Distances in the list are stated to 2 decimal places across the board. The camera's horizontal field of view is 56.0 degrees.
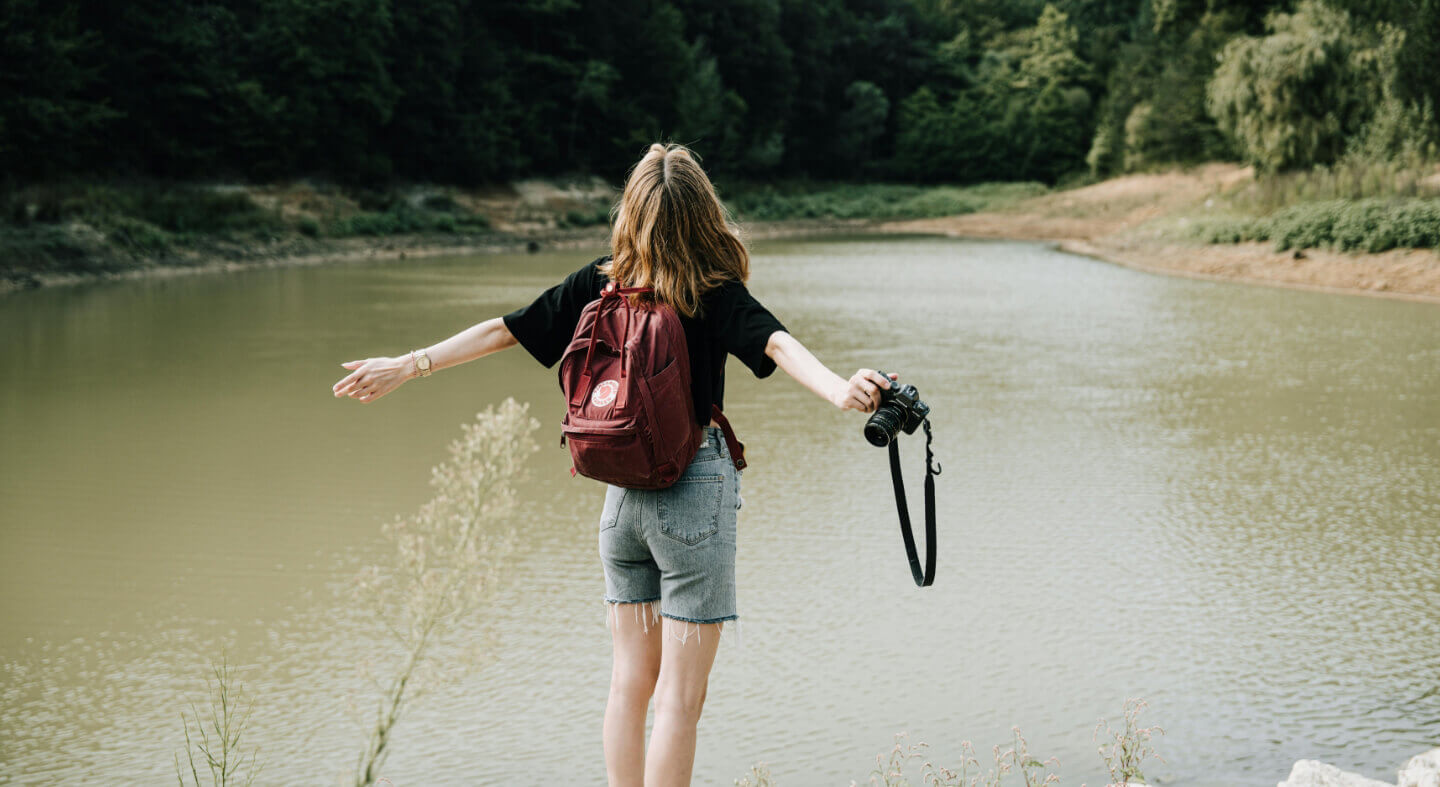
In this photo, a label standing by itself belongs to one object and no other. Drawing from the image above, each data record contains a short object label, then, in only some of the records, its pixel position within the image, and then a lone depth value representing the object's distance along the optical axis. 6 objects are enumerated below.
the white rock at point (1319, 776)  3.33
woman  2.63
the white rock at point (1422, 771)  3.37
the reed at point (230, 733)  3.95
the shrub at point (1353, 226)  19.60
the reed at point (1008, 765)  3.49
